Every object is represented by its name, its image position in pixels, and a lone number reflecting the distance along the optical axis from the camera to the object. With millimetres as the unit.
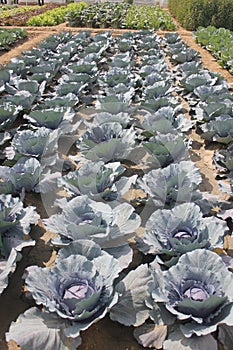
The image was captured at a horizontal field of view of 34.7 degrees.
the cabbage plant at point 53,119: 3908
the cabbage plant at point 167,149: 3270
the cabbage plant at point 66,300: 1786
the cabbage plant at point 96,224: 2207
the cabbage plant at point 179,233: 2172
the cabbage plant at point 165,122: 3699
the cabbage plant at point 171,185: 2713
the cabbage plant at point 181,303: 1779
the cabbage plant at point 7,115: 3945
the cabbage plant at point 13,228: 2240
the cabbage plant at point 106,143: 3225
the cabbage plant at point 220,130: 3660
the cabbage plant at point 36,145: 3324
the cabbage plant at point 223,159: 3294
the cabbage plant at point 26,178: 2896
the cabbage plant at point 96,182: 2678
